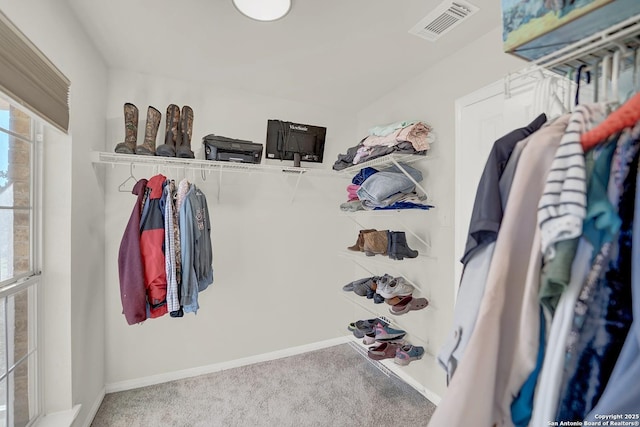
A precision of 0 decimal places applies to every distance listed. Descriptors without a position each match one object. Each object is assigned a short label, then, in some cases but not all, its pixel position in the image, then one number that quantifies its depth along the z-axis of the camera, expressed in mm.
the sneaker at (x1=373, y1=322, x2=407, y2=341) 2088
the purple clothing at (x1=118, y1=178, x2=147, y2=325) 1599
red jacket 1671
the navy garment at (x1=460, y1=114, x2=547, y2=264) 645
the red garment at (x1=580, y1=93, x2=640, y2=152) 521
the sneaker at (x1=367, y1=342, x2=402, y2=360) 1934
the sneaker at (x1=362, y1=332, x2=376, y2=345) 2100
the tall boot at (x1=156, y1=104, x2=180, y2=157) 1946
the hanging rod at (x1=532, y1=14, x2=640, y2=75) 571
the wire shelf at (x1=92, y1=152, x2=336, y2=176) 1742
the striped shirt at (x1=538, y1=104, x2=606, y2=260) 513
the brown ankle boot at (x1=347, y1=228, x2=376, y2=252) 2286
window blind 964
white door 1532
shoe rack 2002
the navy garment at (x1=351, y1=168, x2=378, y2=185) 2229
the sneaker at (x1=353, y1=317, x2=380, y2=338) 2192
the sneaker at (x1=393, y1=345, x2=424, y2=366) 1871
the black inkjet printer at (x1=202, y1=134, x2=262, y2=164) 2014
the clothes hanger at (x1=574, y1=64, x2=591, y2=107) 706
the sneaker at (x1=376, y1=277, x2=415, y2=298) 1988
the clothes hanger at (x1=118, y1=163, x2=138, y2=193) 2019
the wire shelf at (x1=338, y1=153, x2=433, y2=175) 1898
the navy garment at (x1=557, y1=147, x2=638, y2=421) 519
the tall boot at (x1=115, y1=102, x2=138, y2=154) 1801
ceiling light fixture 1354
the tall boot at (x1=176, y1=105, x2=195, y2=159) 1978
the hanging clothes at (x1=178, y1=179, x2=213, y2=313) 1729
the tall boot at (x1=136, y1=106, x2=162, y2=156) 1868
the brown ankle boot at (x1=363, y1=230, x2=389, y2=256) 2088
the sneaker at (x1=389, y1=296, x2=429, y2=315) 1890
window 1193
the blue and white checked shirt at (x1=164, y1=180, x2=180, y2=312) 1673
